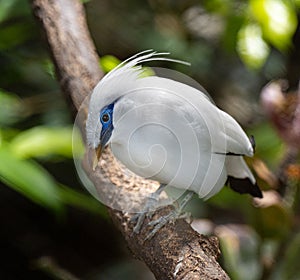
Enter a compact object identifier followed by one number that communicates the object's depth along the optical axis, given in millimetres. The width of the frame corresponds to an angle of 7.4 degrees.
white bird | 1881
